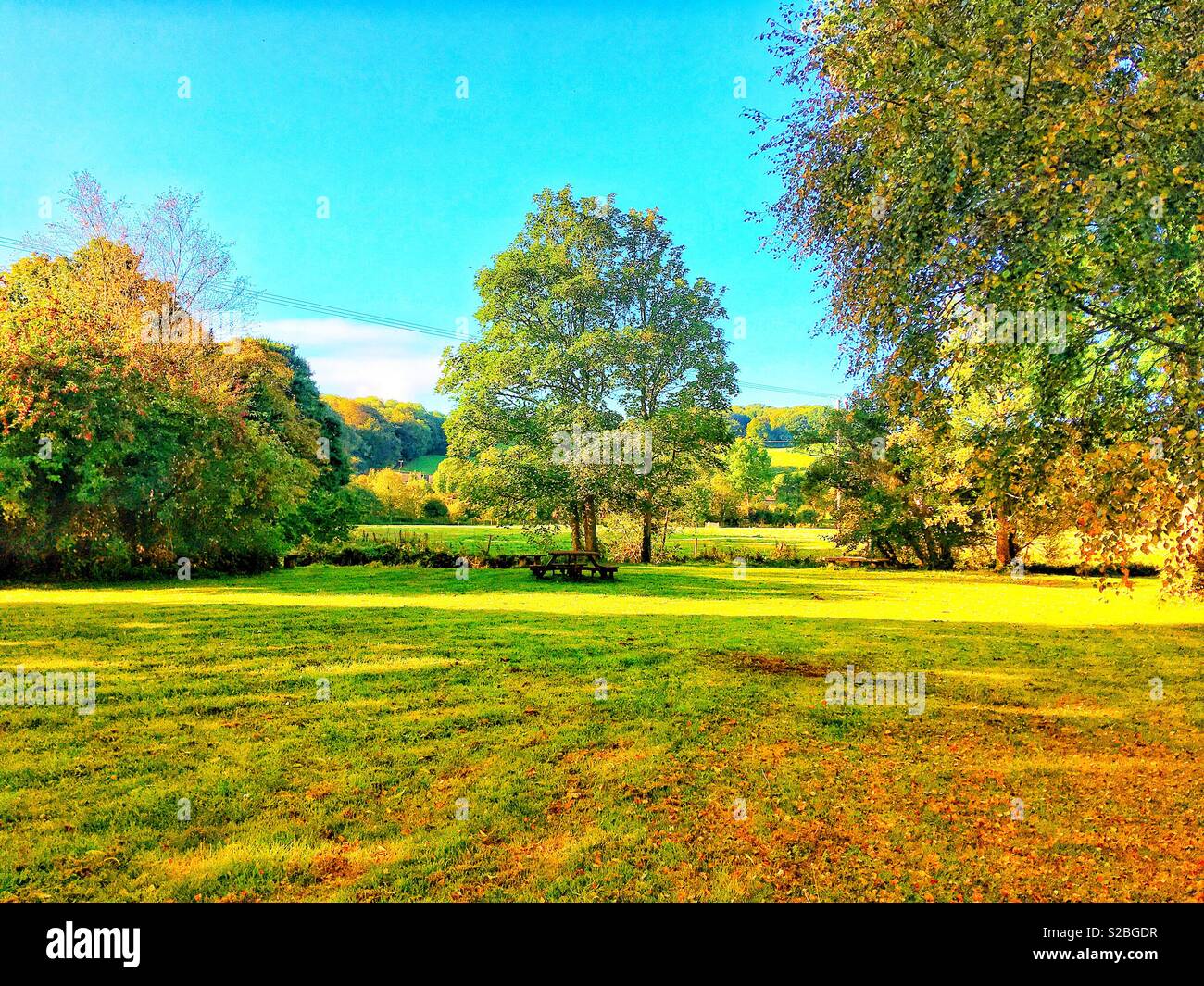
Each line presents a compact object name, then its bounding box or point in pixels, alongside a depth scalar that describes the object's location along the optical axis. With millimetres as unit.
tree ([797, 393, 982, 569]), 28273
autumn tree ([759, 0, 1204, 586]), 5227
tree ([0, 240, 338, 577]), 18047
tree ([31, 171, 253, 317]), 22484
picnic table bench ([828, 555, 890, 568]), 31344
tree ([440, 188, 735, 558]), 25969
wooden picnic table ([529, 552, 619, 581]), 20794
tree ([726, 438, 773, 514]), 63188
